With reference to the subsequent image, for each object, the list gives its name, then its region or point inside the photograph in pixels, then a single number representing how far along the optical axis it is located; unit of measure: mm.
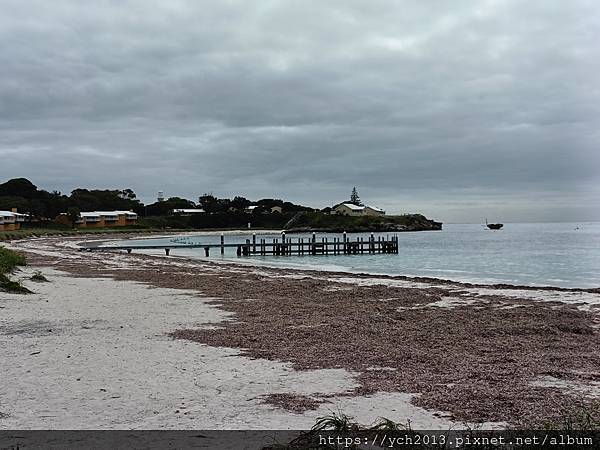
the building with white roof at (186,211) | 147250
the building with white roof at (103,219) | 119875
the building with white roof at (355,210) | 162500
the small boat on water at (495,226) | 183500
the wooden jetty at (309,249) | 58406
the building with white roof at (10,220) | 91812
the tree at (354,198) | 195250
